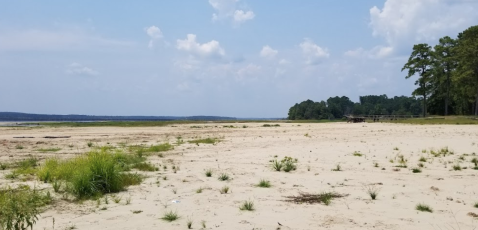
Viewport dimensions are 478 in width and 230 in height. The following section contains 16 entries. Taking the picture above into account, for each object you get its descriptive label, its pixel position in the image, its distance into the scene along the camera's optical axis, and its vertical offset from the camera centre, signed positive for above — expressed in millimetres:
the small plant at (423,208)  6797 -1632
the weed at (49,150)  19328 -1784
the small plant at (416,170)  10883 -1499
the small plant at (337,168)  11577 -1570
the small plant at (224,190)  8638 -1692
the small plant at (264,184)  9273 -1658
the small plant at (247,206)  7094 -1702
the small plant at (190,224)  6039 -1743
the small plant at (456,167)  11009 -1432
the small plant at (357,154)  14870 -1434
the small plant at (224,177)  10270 -1666
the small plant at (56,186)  8627 -1638
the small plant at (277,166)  11695 -1545
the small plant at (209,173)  10916 -1639
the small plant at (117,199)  7726 -1758
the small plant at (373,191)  7804 -1615
